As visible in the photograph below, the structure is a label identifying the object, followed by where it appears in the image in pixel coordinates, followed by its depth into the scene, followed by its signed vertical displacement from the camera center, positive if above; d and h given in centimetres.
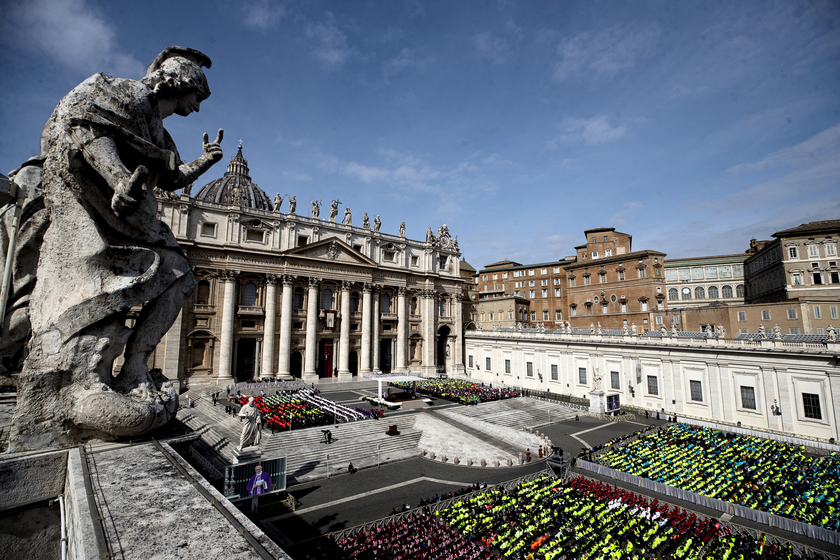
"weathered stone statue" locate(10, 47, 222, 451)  584 +90
